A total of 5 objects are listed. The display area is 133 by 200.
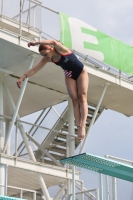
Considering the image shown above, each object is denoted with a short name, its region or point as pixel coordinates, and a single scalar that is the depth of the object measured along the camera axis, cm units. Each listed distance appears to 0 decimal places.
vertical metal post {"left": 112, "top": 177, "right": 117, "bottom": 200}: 1617
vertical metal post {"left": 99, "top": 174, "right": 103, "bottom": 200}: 1598
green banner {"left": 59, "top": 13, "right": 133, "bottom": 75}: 2392
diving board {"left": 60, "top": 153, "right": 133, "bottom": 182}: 1302
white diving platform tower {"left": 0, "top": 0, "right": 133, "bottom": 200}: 2466
